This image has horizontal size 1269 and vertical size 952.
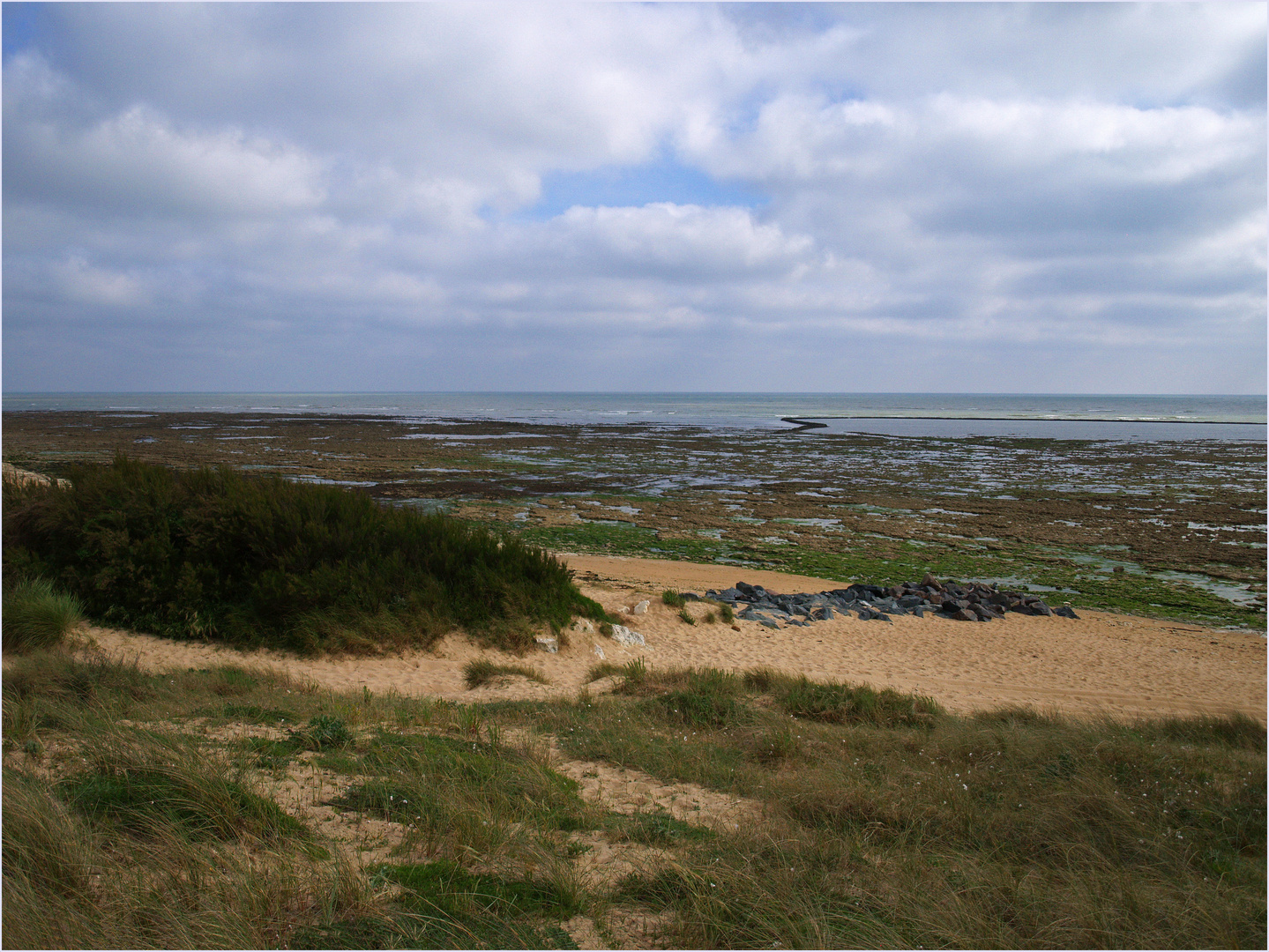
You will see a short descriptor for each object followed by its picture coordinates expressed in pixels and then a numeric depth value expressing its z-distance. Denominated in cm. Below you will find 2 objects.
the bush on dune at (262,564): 1027
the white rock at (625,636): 1228
